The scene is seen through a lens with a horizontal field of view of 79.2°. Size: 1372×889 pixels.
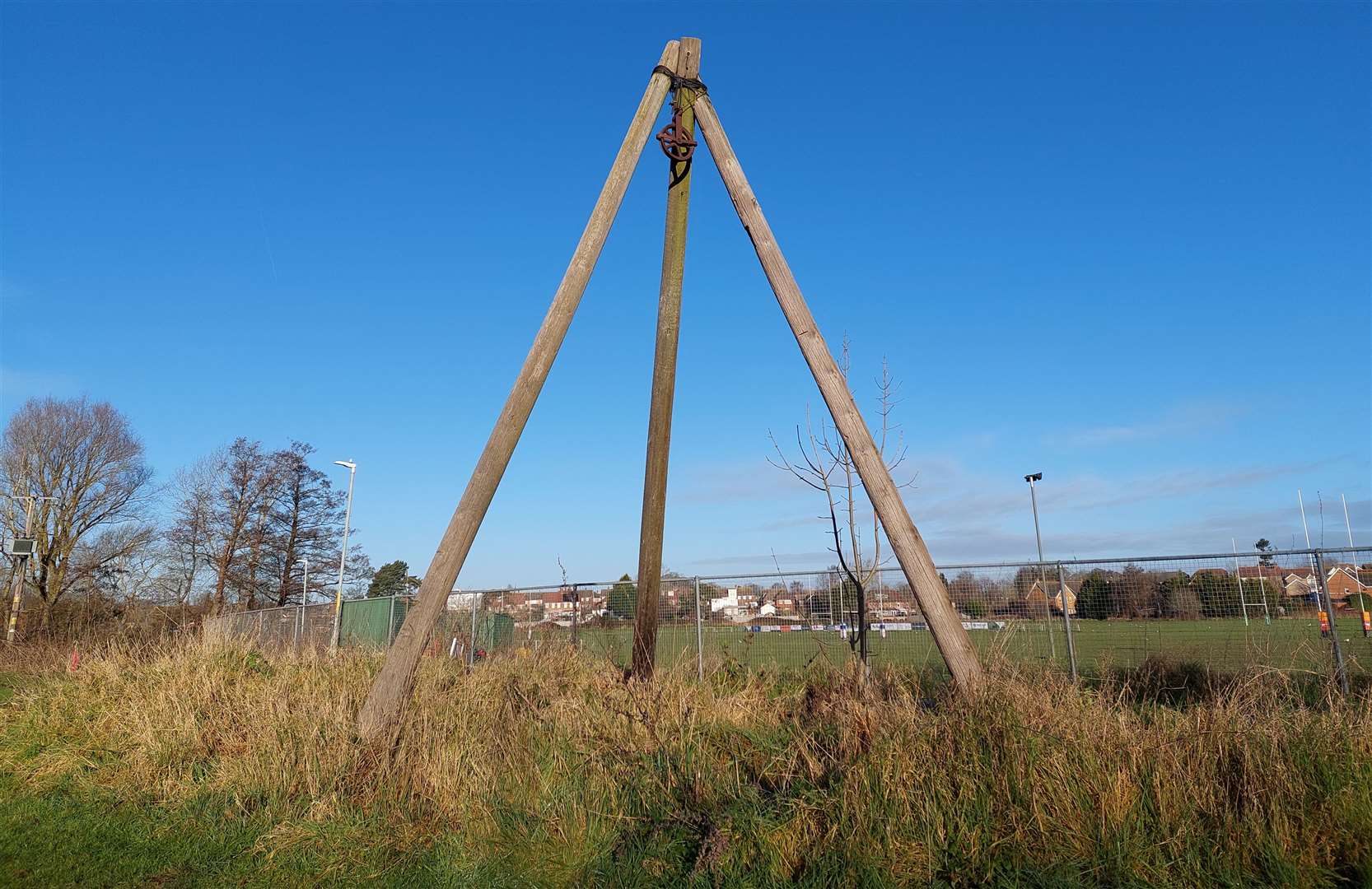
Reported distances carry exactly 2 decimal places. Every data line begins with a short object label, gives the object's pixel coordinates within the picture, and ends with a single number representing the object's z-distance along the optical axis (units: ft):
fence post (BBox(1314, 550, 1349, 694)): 25.21
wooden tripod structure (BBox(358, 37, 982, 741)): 19.33
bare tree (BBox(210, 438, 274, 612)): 124.57
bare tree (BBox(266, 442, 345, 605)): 131.03
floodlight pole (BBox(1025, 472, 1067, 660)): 31.96
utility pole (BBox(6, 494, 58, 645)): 77.50
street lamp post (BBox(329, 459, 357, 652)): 100.91
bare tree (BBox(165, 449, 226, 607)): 122.01
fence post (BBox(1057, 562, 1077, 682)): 33.04
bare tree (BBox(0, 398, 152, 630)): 110.73
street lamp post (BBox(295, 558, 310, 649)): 74.91
